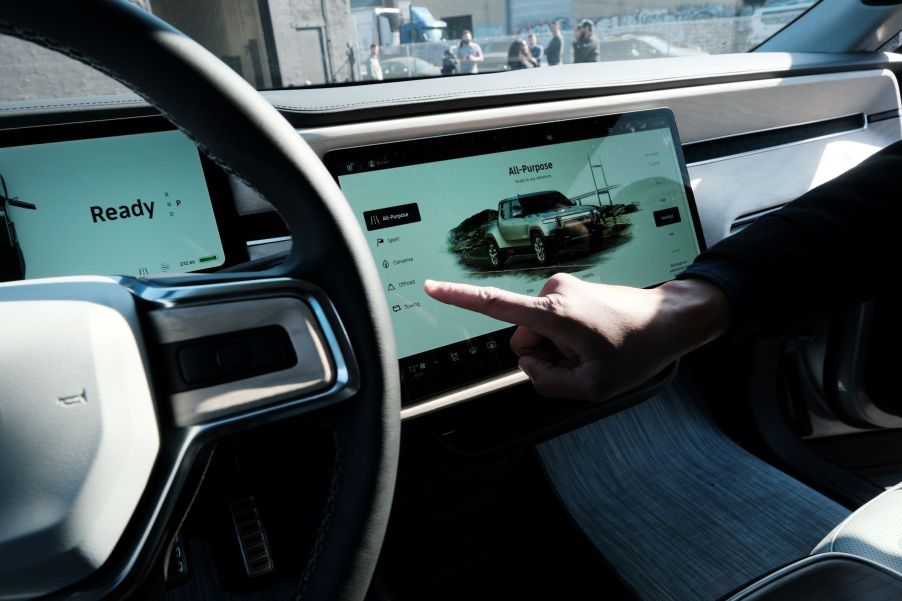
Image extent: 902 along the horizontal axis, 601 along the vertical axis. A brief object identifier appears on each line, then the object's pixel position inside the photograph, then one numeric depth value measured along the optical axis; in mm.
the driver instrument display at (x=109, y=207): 785
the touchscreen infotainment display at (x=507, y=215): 885
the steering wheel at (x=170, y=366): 432
